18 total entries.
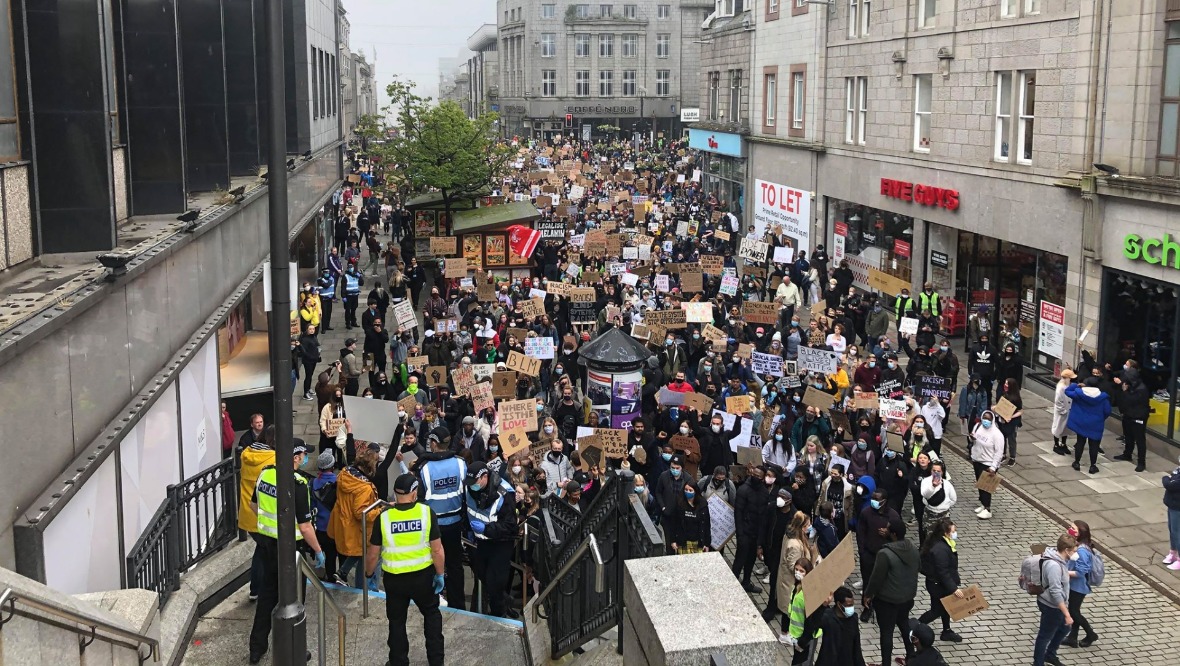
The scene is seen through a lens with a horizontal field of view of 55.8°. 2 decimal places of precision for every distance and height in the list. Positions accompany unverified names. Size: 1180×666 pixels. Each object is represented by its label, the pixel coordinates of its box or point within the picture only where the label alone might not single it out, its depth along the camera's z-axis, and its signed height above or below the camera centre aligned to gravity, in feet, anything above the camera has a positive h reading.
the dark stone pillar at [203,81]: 61.36 +3.52
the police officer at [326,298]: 91.15 -12.44
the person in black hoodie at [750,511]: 41.04 -13.43
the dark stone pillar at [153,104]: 50.29 +1.86
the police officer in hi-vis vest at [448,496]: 35.09 -10.96
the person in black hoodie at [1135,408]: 56.49 -13.38
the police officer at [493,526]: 35.73 -12.12
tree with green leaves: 120.26 -0.75
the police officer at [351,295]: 92.53 -12.39
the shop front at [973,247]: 73.26 -8.24
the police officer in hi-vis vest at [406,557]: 27.81 -10.25
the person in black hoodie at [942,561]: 37.40 -13.88
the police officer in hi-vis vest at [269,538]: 29.60 -10.52
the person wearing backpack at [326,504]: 35.42 -11.38
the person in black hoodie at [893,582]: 35.65 -13.94
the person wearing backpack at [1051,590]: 35.76 -14.35
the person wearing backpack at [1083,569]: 37.63 -14.29
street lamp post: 25.94 -5.21
